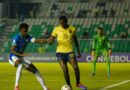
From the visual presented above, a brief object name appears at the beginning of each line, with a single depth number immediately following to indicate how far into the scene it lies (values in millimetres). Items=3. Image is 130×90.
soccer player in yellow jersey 13305
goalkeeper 19922
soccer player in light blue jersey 12867
